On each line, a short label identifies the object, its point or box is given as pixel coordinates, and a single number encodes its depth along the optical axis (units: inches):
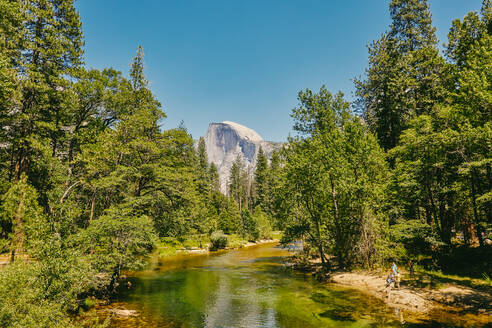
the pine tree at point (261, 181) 3631.4
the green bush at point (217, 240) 1951.3
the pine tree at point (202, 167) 2886.3
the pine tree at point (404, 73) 1160.2
